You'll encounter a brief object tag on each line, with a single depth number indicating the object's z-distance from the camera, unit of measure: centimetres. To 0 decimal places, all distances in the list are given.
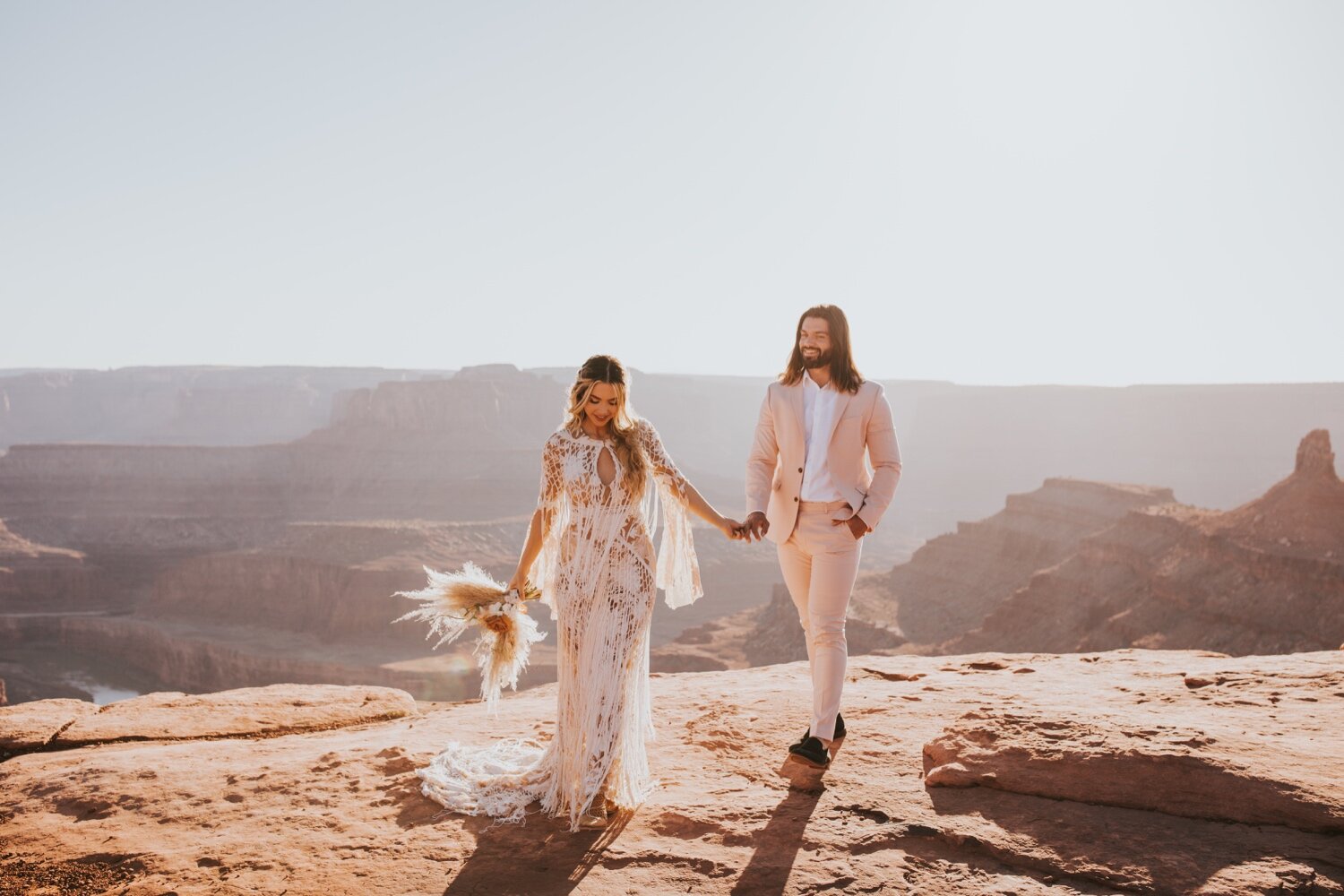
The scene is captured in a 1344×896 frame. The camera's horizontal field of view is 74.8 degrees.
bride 386
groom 410
